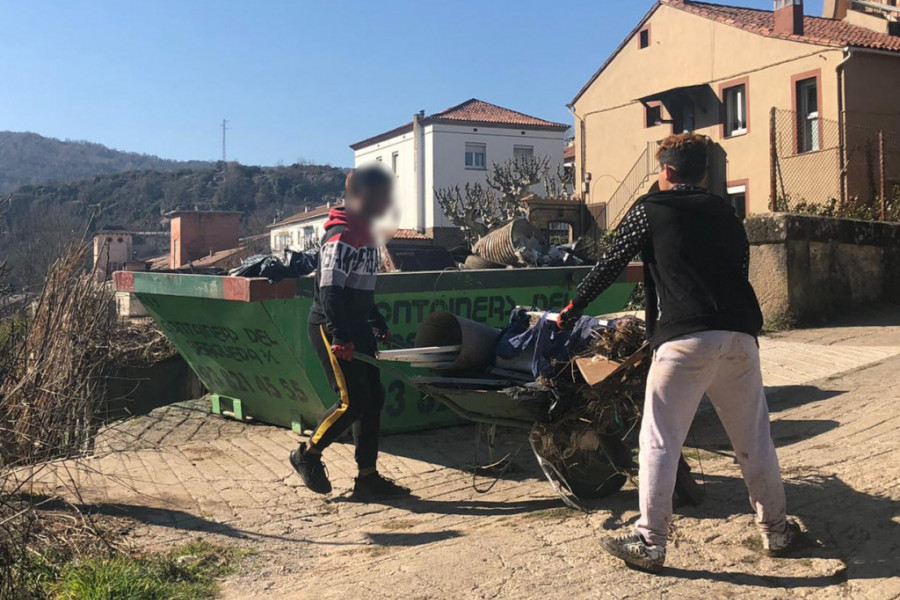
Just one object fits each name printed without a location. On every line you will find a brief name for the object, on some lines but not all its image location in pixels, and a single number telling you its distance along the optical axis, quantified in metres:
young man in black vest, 3.38
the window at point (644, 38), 29.62
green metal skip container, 5.73
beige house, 18.22
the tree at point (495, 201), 36.66
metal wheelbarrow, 4.28
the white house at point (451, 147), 48.94
